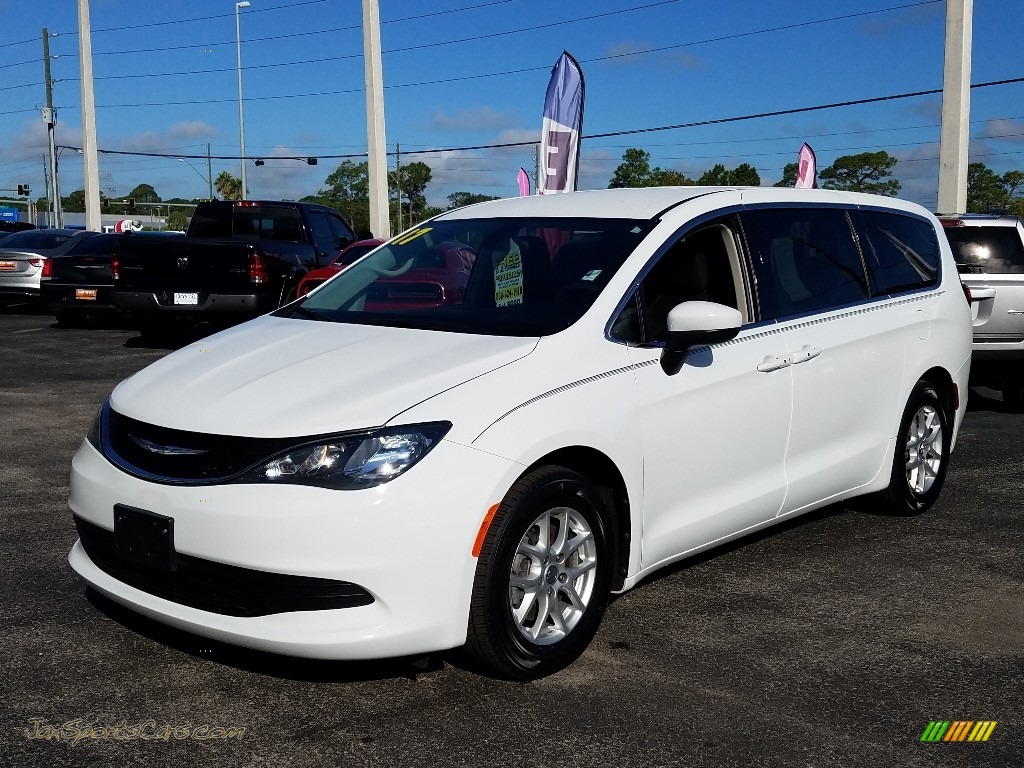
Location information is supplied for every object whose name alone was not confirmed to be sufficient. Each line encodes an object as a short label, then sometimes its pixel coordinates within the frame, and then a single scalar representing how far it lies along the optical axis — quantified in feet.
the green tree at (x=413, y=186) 375.57
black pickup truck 45.47
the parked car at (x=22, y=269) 66.08
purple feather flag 50.31
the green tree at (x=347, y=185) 412.36
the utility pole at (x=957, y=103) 70.13
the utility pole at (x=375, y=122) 86.17
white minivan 11.72
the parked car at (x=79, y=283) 58.39
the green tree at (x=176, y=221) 424.05
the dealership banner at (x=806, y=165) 68.64
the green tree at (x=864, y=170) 310.04
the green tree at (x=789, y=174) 230.48
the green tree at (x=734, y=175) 266.98
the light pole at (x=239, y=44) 163.42
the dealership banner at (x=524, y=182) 88.07
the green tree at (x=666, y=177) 260.21
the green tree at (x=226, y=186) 383.65
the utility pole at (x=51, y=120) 158.40
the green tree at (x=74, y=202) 586.04
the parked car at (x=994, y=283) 31.78
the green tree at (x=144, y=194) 618.44
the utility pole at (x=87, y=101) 119.03
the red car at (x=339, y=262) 43.01
